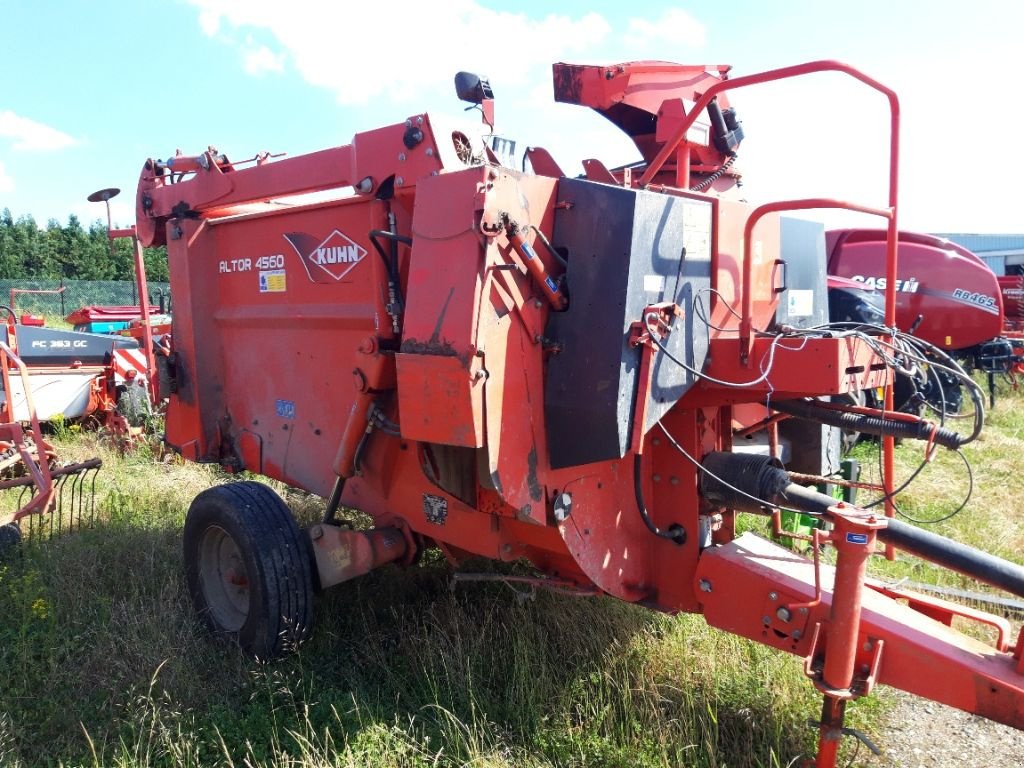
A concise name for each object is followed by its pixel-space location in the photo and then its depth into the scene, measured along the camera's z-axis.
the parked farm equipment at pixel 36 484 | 4.87
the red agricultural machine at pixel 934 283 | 8.88
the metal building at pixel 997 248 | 33.25
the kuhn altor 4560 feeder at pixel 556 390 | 2.59
